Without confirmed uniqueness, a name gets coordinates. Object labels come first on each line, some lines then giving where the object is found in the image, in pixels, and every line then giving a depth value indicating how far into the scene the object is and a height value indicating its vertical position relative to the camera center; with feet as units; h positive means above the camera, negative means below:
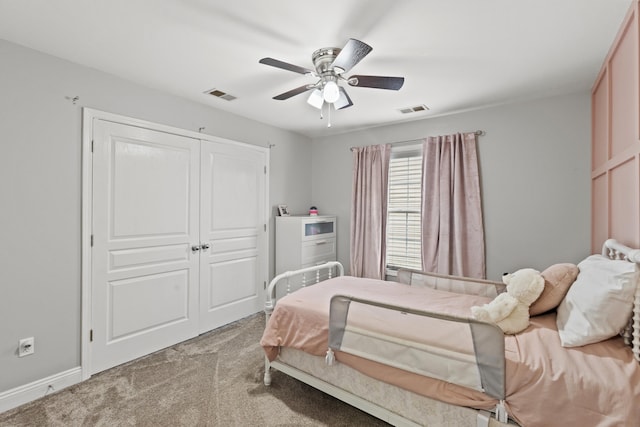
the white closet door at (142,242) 8.08 -0.87
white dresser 12.38 -1.27
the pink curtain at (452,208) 10.55 +0.22
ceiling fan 5.69 +2.99
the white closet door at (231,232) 10.62 -0.74
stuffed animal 5.37 -1.67
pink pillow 5.68 -1.40
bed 4.04 -2.36
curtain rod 10.53 +2.97
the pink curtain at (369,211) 12.65 +0.12
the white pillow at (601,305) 4.32 -1.37
